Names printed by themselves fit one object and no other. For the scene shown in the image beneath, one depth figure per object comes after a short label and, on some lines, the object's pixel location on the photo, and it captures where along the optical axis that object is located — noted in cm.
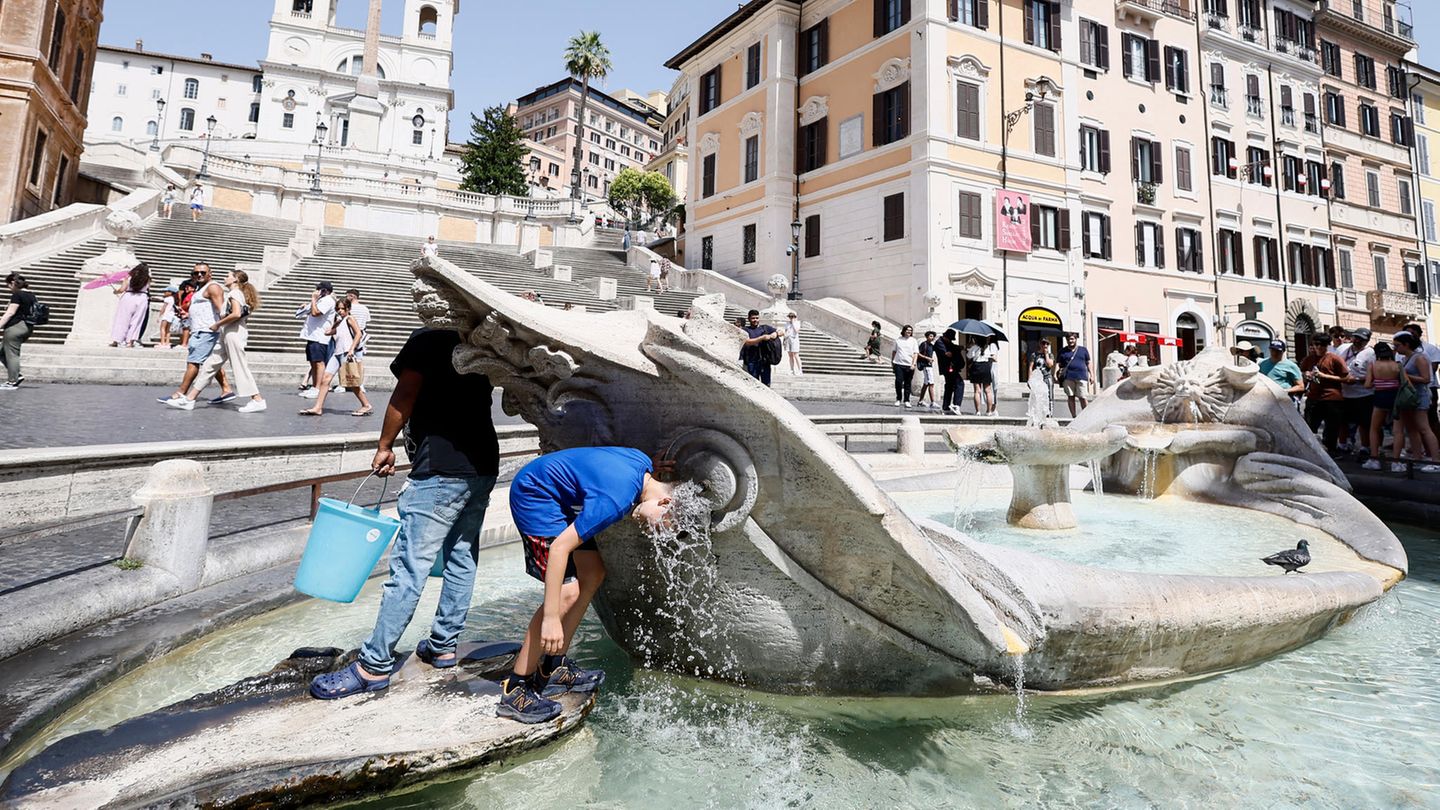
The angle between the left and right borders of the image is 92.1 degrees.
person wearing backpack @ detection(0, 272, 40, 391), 866
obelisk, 5062
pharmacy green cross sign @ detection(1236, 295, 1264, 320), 1967
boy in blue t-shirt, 223
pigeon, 360
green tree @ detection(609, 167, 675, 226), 5584
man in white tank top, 848
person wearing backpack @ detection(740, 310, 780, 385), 1047
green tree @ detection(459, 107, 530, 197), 4622
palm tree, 5659
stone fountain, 241
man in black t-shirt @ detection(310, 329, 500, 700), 261
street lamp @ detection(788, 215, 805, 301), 2299
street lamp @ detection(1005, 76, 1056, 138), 2422
